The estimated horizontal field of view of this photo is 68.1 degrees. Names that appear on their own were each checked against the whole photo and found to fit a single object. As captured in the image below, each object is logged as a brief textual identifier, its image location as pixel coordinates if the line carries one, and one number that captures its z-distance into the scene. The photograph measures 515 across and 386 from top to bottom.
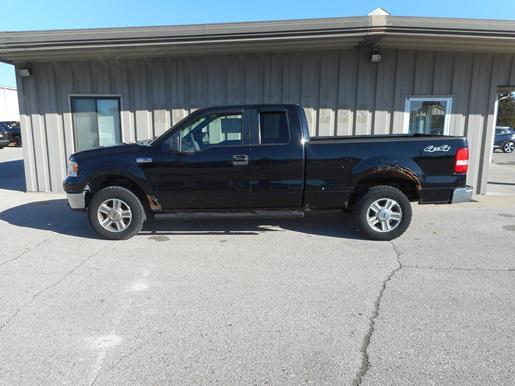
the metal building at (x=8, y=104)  44.22
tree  47.50
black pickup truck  5.49
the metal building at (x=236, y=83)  7.95
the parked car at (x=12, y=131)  24.00
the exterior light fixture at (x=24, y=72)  8.98
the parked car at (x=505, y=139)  22.86
